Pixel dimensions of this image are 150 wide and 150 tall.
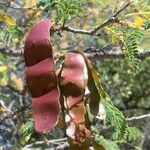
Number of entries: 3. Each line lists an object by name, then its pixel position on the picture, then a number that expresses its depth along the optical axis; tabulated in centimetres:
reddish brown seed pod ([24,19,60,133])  26
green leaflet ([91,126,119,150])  40
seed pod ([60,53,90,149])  27
